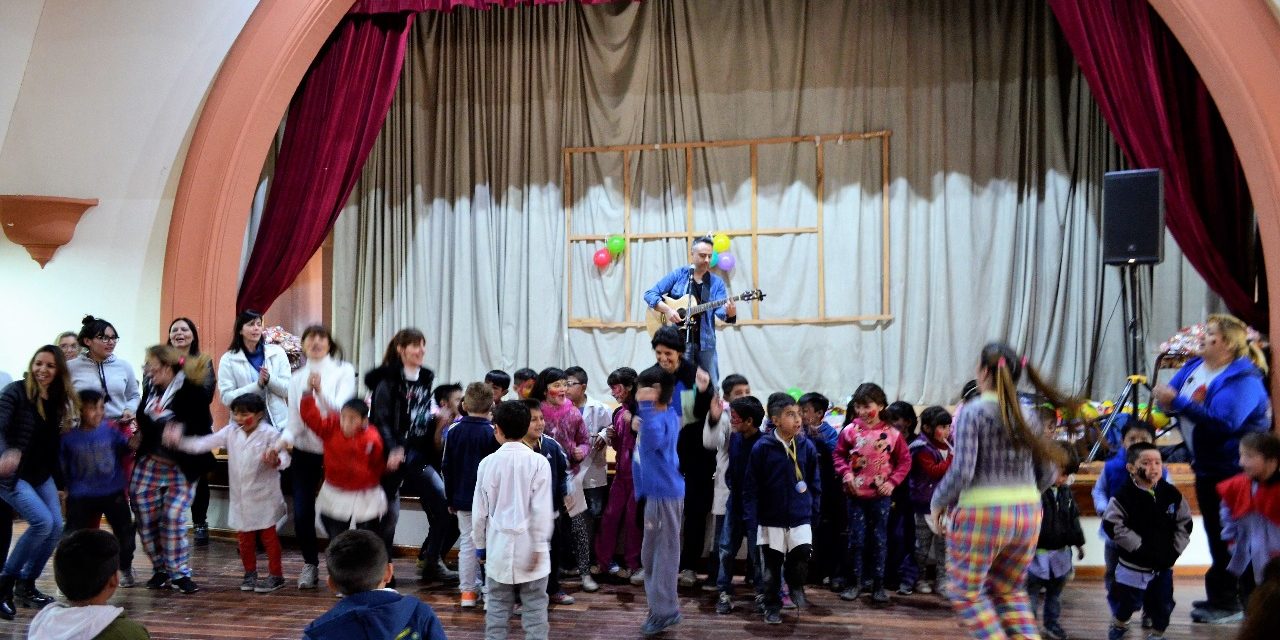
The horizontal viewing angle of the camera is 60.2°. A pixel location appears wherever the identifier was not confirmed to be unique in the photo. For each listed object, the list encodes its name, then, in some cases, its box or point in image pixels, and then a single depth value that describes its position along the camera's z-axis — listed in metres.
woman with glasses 5.89
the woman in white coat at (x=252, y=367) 6.32
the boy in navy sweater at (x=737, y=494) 5.27
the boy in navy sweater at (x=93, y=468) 5.25
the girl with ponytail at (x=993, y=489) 3.79
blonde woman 5.10
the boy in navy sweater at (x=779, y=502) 5.08
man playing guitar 6.66
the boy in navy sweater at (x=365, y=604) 2.61
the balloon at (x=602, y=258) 9.18
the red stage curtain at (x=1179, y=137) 6.95
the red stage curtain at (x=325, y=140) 8.16
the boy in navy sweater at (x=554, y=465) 4.87
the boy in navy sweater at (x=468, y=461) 5.29
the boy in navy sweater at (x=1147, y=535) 4.59
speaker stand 6.50
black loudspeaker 6.46
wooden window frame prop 8.78
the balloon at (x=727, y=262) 8.92
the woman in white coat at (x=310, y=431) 5.52
